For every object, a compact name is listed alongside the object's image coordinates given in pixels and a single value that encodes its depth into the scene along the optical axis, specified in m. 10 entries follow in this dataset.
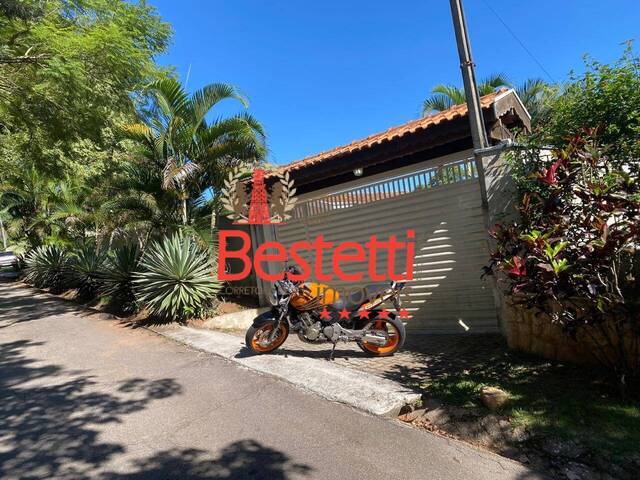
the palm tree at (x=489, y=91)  12.37
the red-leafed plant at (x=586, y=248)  3.17
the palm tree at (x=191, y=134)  8.91
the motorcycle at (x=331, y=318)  5.40
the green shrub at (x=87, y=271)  11.95
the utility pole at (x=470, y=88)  5.16
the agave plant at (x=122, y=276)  9.62
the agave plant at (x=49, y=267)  14.48
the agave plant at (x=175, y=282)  7.91
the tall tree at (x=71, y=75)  8.47
